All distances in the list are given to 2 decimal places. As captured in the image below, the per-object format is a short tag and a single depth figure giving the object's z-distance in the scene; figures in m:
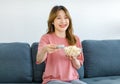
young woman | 2.13
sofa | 2.44
